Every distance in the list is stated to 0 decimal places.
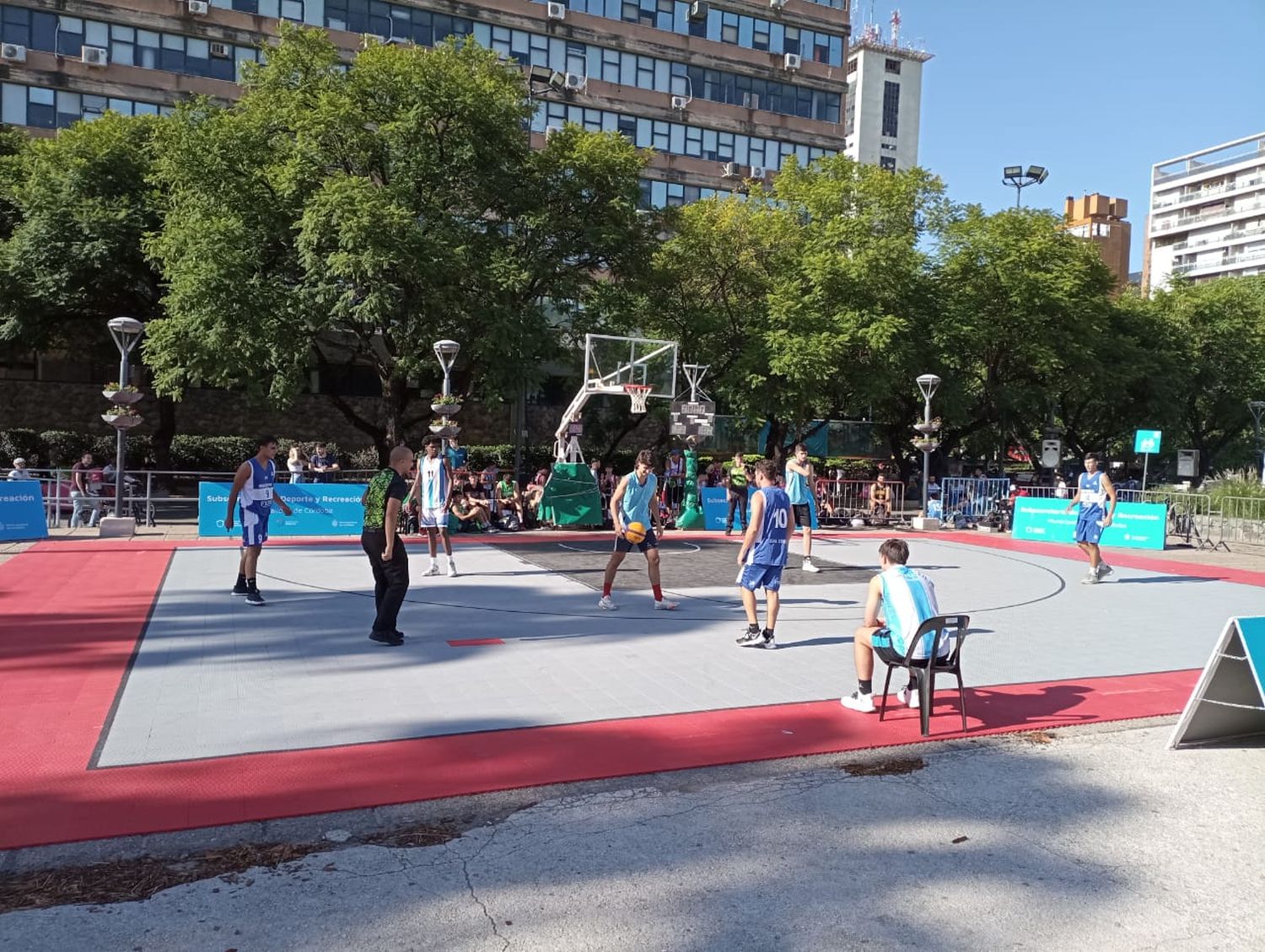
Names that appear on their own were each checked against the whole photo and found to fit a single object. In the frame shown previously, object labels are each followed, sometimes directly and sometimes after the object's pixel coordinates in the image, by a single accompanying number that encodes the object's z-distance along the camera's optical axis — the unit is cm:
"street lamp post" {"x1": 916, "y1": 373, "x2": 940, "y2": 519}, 2542
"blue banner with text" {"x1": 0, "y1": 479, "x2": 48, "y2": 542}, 1695
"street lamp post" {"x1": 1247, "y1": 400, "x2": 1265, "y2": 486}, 3801
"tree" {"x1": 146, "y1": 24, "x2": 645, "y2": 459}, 2211
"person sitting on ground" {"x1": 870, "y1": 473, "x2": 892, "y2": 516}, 2570
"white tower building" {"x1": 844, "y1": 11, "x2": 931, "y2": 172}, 8881
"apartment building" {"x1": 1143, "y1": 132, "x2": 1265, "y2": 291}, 8706
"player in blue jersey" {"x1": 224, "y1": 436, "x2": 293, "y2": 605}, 1107
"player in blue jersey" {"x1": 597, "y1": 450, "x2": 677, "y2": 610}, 1100
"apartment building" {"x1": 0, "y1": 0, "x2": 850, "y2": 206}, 3409
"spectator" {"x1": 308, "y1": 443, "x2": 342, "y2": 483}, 2150
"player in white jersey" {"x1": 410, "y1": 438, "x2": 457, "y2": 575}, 1336
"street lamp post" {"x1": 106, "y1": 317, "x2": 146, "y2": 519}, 1769
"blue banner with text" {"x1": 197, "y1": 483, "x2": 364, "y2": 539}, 1831
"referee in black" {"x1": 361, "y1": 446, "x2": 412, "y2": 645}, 883
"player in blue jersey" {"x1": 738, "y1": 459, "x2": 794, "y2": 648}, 895
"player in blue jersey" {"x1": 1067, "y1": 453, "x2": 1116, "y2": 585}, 1489
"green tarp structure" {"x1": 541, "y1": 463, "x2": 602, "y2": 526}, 2212
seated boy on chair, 679
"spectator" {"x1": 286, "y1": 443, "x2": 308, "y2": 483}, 2078
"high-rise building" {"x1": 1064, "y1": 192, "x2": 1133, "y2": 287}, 9656
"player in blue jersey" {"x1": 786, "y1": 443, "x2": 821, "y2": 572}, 1519
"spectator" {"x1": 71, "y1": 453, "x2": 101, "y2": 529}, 1911
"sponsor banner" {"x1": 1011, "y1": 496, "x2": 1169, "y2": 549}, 2161
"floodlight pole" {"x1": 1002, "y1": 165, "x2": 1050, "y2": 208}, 4128
